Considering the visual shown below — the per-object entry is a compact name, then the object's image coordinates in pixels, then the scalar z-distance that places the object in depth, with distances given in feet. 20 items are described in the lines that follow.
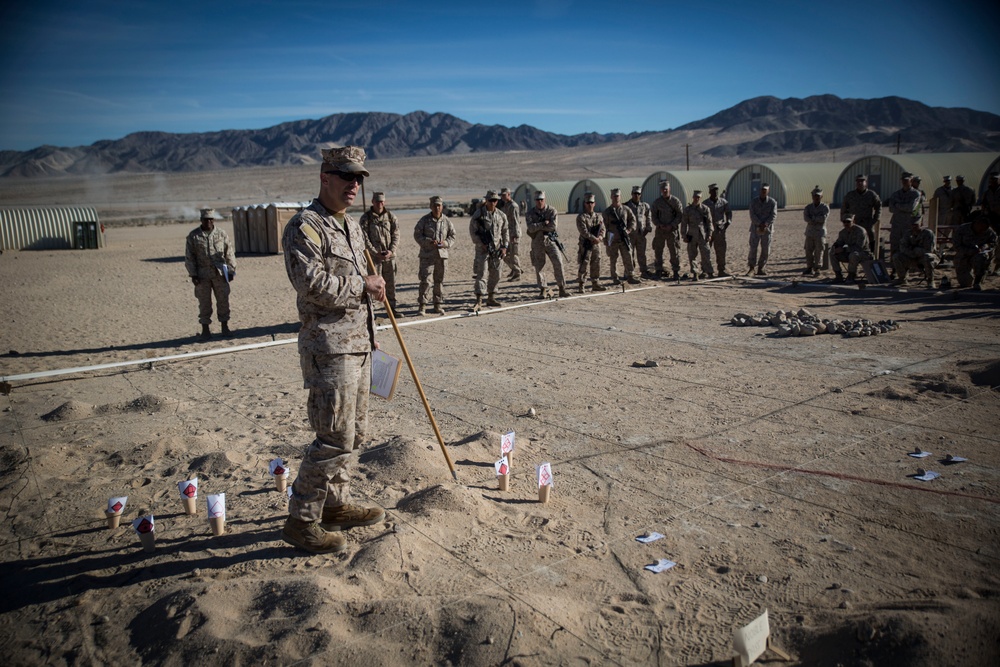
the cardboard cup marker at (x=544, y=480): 15.11
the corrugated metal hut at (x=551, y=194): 137.37
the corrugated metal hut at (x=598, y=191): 129.29
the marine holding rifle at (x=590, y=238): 46.26
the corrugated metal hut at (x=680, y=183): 121.49
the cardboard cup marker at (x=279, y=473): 16.65
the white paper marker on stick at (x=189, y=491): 15.34
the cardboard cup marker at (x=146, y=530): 13.64
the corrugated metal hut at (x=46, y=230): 90.33
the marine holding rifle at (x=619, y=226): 48.57
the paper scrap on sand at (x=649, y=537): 13.69
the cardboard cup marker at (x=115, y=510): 14.74
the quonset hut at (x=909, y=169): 104.47
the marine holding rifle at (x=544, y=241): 45.01
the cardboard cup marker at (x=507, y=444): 16.90
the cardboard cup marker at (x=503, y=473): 15.89
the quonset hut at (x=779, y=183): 120.88
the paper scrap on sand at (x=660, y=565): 12.63
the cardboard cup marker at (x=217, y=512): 14.32
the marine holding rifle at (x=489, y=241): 41.75
